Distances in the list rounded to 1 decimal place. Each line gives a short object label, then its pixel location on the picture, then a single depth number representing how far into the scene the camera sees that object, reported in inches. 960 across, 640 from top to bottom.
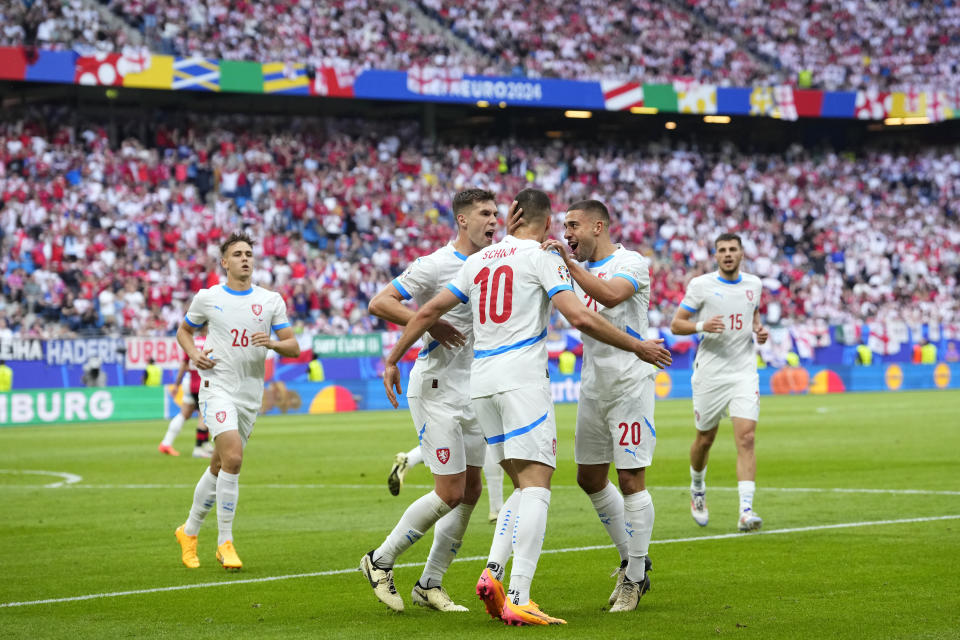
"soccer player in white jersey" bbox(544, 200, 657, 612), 673.0
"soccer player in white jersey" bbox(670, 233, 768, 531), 992.2
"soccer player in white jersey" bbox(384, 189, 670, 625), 595.5
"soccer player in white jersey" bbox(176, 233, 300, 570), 822.5
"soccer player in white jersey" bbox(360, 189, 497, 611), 658.2
